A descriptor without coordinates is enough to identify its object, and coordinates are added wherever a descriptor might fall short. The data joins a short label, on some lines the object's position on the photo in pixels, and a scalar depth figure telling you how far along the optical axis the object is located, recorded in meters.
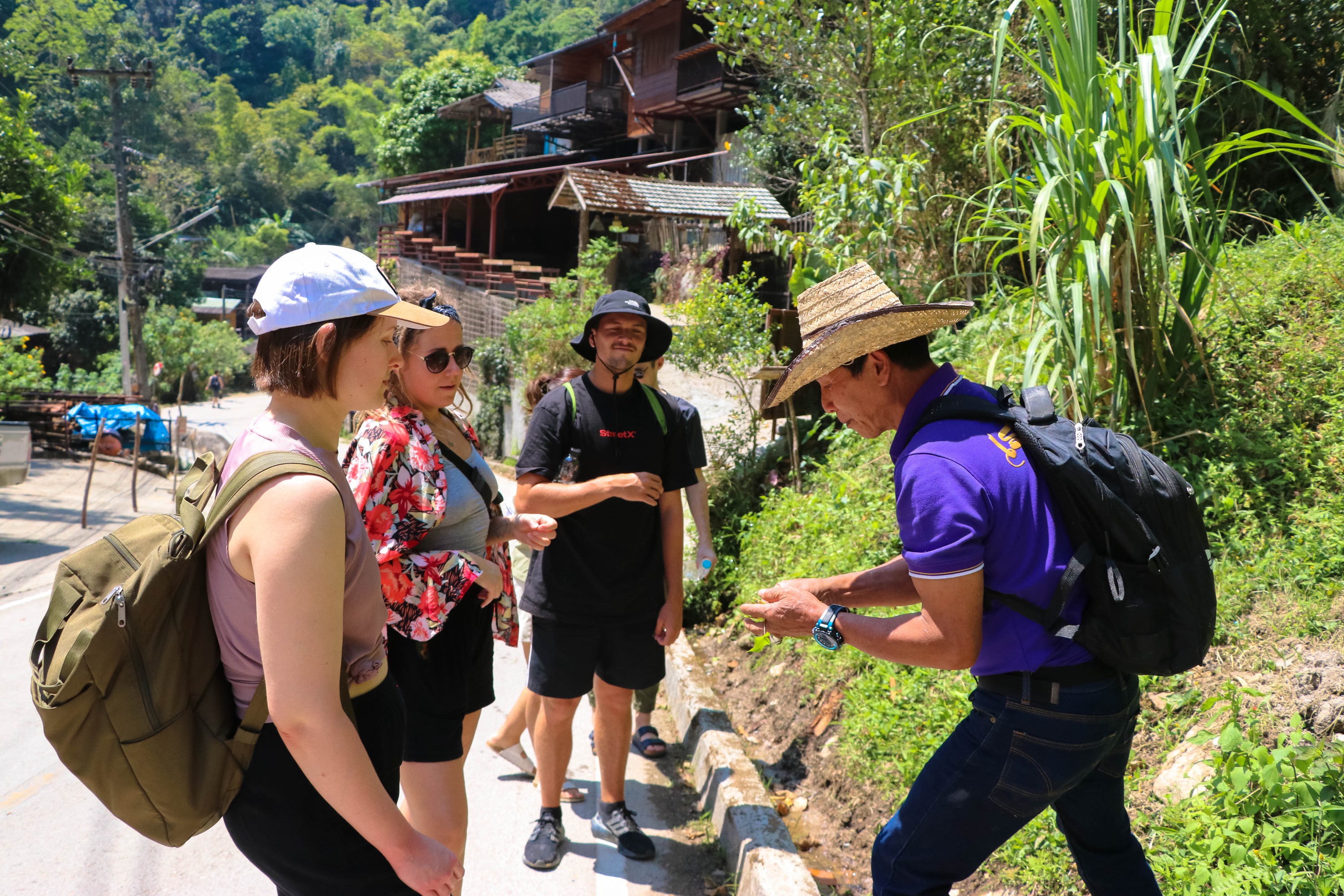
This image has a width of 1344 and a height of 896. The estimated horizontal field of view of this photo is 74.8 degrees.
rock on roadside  2.77
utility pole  24.44
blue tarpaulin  19.06
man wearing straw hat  1.97
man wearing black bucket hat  3.63
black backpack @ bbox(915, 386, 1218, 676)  1.98
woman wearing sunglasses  2.65
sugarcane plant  3.57
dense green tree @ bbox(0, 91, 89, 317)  18.00
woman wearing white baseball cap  1.57
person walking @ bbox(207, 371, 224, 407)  39.84
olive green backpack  1.54
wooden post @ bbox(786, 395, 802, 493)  7.11
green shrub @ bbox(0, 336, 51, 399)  18.39
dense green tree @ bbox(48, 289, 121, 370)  40.53
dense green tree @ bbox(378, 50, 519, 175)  47.00
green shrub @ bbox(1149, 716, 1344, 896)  2.26
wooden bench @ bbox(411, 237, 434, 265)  31.01
